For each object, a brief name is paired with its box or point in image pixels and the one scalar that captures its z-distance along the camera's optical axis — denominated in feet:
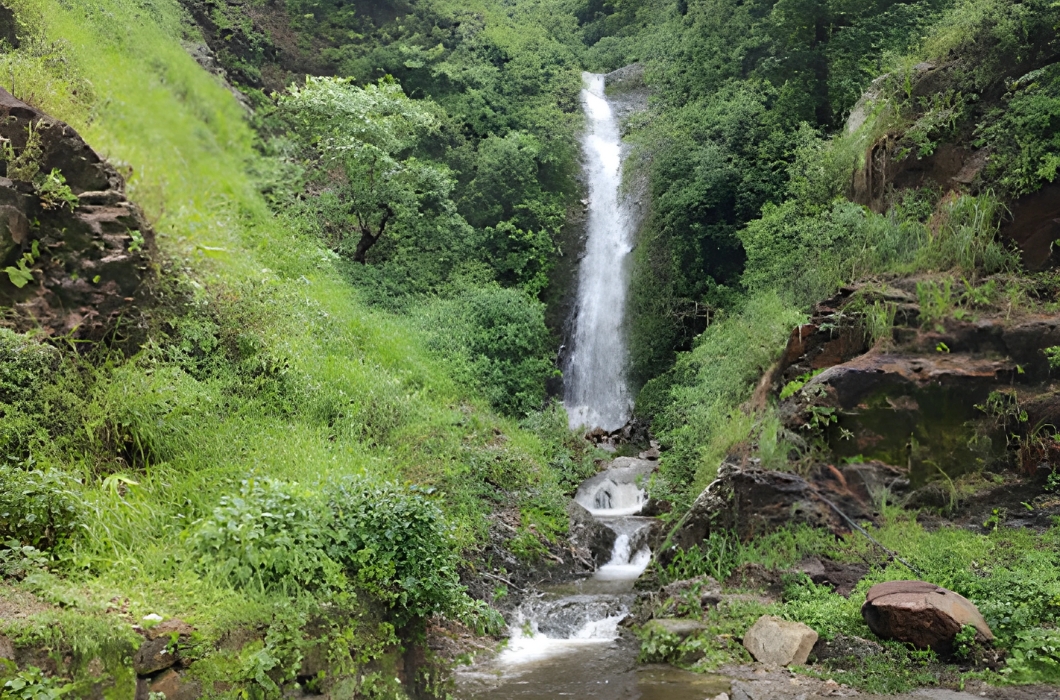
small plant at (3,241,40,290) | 21.22
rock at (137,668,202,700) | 13.30
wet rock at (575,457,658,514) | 42.91
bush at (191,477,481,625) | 16.65
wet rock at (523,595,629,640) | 26.89
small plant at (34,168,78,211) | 22.88
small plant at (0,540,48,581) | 14.57
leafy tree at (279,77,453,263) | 49.39
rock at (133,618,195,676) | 13.37
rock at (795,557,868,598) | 25.20
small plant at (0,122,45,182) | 22.47
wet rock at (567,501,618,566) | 35.68
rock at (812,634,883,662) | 21.08
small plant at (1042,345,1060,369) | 27.17
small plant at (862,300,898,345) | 31.12
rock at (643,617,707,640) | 23.89
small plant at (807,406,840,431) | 29.86
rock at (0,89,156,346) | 21.80
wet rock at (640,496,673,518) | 39.65
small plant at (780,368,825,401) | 32.01
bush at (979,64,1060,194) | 31.12
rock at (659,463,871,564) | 28.14
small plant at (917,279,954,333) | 30.60
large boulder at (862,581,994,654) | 20.35
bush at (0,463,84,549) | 15.81
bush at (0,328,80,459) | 18.65
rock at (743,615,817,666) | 21.61
